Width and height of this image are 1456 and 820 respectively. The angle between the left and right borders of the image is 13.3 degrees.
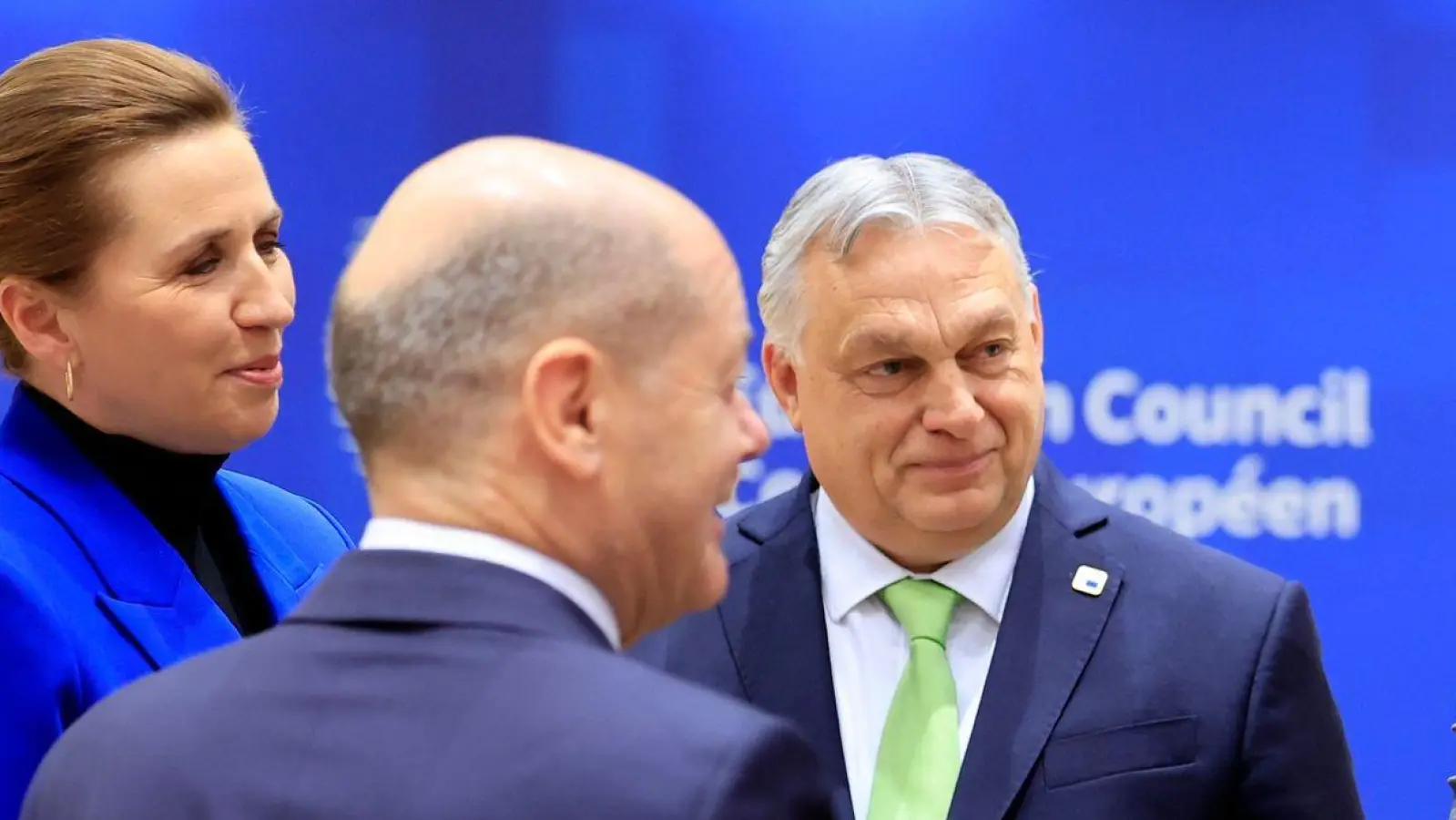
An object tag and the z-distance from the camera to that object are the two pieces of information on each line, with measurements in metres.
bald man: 3.02
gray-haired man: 3.51
